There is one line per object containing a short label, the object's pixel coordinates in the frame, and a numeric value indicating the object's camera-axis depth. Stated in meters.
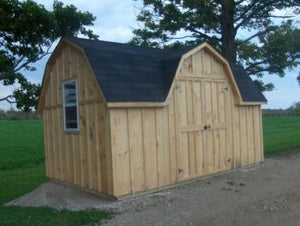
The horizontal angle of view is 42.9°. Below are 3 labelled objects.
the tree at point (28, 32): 9.34
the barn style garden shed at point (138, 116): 8.27
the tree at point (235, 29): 17.19
